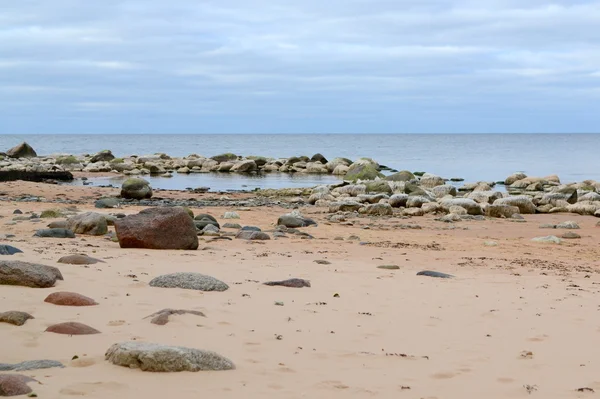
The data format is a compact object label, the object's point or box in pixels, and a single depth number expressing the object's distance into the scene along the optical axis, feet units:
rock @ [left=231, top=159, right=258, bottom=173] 156.39
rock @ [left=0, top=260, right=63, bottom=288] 23.82
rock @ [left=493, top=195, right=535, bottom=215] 72.79
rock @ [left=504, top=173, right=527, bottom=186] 128.67
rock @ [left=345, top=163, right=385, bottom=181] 113.50
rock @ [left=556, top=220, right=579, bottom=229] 59.36
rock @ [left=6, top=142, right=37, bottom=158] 184.03
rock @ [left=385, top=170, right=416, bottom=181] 111.86
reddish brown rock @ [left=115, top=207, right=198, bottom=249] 36.14
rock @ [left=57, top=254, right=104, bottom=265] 29.12
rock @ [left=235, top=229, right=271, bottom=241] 43.32
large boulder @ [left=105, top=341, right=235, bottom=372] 16.03
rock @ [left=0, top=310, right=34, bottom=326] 19.35
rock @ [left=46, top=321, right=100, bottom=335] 18.79
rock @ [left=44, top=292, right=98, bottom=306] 21.90
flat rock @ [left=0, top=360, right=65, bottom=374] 15.65
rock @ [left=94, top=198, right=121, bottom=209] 63.93
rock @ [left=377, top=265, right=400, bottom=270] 33.24
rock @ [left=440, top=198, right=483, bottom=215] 69.51
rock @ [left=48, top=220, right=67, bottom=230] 43.06
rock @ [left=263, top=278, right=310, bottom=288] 27.02
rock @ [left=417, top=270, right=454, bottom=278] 31.37
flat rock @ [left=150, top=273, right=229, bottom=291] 25.39
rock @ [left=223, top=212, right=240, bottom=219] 57.93
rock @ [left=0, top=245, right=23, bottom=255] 30.53
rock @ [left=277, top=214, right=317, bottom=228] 53.16
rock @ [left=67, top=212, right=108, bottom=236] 42.65
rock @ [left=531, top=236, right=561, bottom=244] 49.36
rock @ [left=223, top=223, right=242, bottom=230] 49.70
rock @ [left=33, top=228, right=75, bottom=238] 39.99
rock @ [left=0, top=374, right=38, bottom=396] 13.83
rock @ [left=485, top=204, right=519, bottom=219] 68.28
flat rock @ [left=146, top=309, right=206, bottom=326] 20.24
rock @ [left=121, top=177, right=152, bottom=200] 80.84
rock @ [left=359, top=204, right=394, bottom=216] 68.08
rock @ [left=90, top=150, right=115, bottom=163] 170.30
